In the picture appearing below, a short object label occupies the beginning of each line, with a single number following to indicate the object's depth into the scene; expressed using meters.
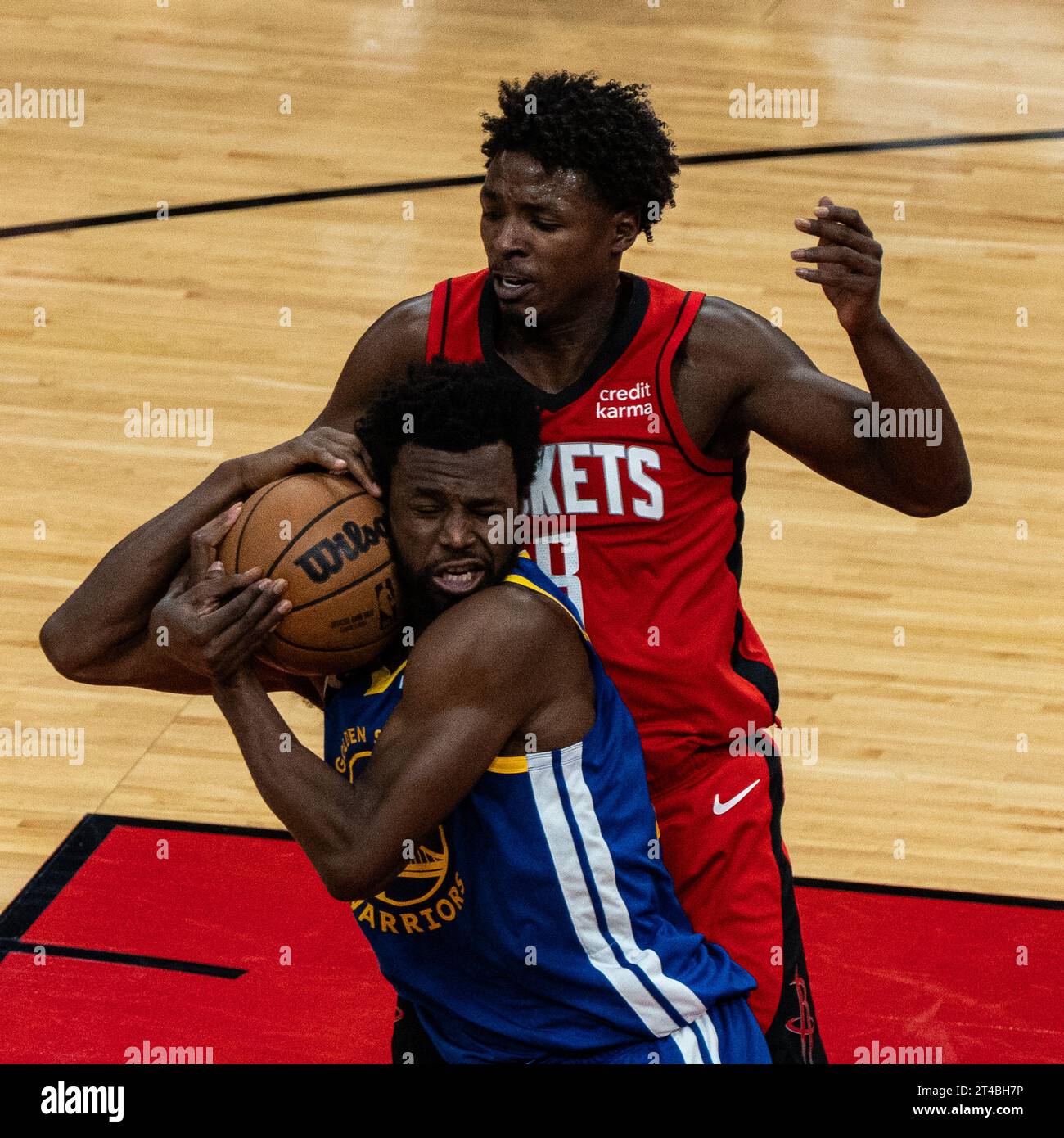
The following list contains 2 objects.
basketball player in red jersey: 6.36
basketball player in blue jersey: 5.09
